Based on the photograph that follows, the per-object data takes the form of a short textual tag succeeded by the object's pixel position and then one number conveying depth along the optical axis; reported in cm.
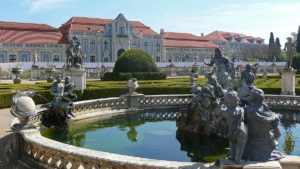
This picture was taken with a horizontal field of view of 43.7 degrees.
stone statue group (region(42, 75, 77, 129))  1257
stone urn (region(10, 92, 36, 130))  809
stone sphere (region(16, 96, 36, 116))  810
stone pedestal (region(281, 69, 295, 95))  1961
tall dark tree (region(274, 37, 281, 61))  8675
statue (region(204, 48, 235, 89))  1349
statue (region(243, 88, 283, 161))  532
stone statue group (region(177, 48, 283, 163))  513
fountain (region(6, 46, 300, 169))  532
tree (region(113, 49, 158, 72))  3588
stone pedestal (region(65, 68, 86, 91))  1991
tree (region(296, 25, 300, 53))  6016
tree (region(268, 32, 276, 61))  8738
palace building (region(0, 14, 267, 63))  5959
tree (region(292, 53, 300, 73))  4631
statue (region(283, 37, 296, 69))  2061
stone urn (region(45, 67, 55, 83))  3112
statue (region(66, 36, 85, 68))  1973
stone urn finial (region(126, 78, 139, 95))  1720
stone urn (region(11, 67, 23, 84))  2916
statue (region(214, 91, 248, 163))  511
